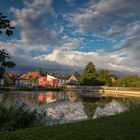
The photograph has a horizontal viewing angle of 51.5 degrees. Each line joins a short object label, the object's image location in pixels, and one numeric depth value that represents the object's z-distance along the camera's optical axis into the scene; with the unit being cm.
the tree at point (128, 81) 4610
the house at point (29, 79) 6780
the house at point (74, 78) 6746
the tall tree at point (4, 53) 237
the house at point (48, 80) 6780
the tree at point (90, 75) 4625
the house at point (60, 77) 7242
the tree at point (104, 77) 4906
